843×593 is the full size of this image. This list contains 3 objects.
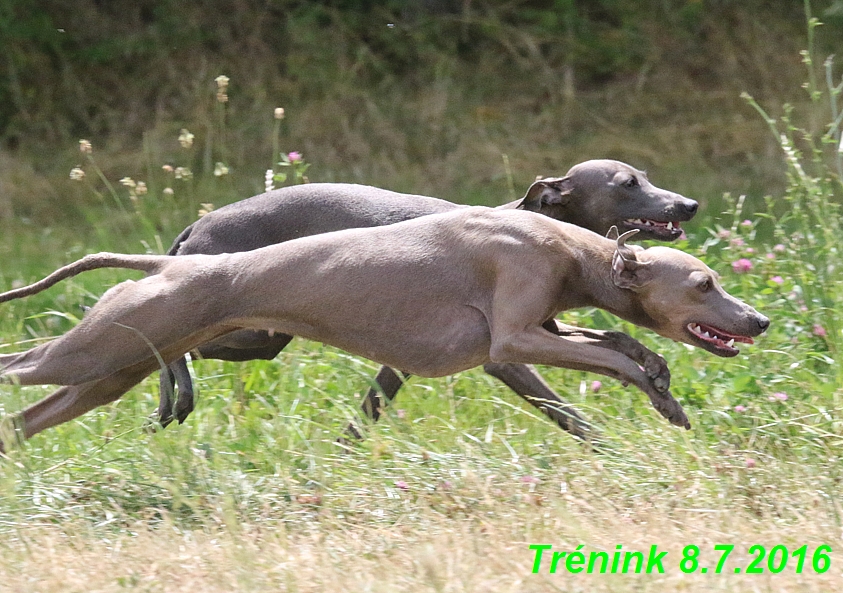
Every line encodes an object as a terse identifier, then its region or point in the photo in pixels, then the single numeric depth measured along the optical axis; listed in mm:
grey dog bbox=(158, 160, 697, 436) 11875
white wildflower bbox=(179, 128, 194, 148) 13412
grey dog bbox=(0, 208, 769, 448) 9914
